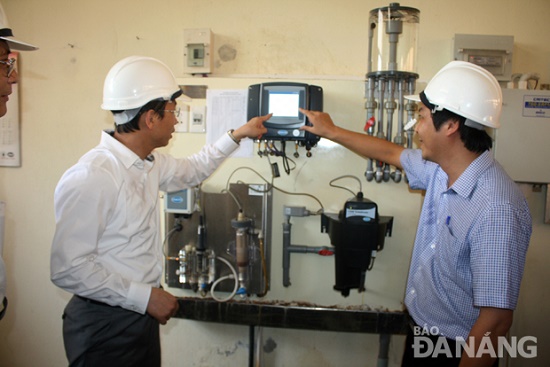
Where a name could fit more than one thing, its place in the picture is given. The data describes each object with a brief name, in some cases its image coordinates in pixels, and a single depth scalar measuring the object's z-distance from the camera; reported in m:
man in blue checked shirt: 1.11
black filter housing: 1.72
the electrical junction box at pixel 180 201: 1.88
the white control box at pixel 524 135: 1.87
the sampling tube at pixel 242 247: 1.86
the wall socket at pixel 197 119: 1.94
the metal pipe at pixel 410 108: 1.80
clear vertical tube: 1.80
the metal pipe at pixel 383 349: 1.90
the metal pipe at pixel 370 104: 1.83
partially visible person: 1.16
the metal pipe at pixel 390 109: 1.82
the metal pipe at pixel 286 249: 1.93
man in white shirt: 1.22
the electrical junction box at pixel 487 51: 1.97
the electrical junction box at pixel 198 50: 2.02
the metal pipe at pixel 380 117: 1.83
